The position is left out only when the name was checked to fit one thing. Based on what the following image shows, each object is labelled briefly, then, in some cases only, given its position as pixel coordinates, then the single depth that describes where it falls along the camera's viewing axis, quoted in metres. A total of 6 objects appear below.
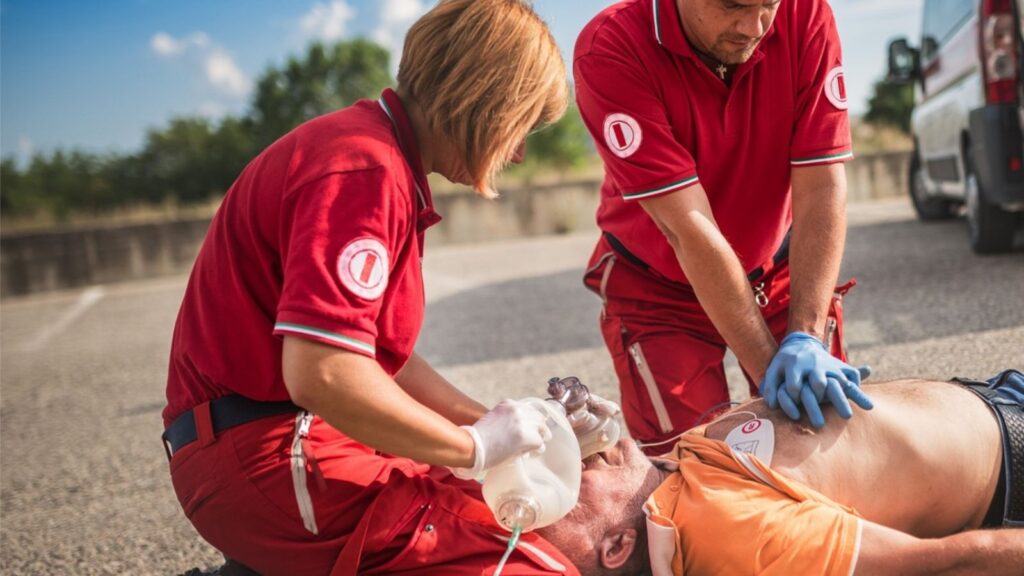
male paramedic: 2.44
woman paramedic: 1.71
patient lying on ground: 1.88
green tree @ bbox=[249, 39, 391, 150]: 47.06
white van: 5.30
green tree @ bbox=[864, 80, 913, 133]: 28.86
